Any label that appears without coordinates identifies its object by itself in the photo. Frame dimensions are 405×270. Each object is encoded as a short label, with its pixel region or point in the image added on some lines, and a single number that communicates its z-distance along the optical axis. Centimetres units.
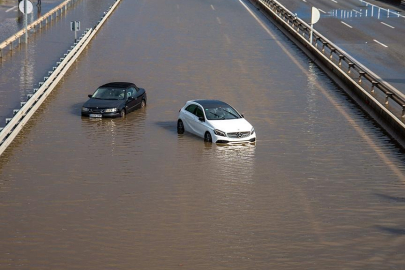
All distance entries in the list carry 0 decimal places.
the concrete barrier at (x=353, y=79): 2958
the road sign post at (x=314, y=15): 4782
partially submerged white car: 2727
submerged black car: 3119
